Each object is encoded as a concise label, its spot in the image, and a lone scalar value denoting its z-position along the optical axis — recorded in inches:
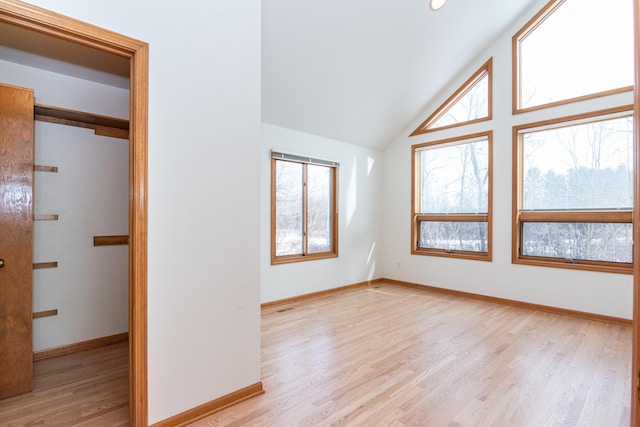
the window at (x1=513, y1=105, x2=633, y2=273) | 139.1
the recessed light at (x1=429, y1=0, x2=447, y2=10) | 133.5
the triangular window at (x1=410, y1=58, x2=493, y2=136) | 180.1
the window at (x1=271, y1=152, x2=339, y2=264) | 171.2
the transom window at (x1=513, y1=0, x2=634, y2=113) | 141.3
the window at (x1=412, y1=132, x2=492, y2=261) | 181.0
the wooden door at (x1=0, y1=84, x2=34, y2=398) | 81.9
